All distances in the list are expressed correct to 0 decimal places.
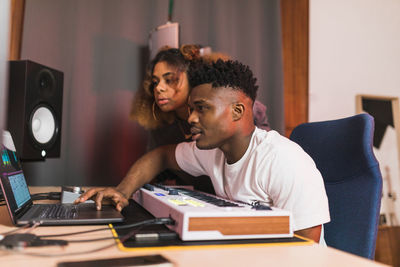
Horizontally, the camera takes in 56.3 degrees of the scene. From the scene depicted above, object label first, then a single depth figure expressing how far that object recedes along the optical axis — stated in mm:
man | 828
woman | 1619
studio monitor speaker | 1365
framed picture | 2521
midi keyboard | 620
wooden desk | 505
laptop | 736
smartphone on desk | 497
